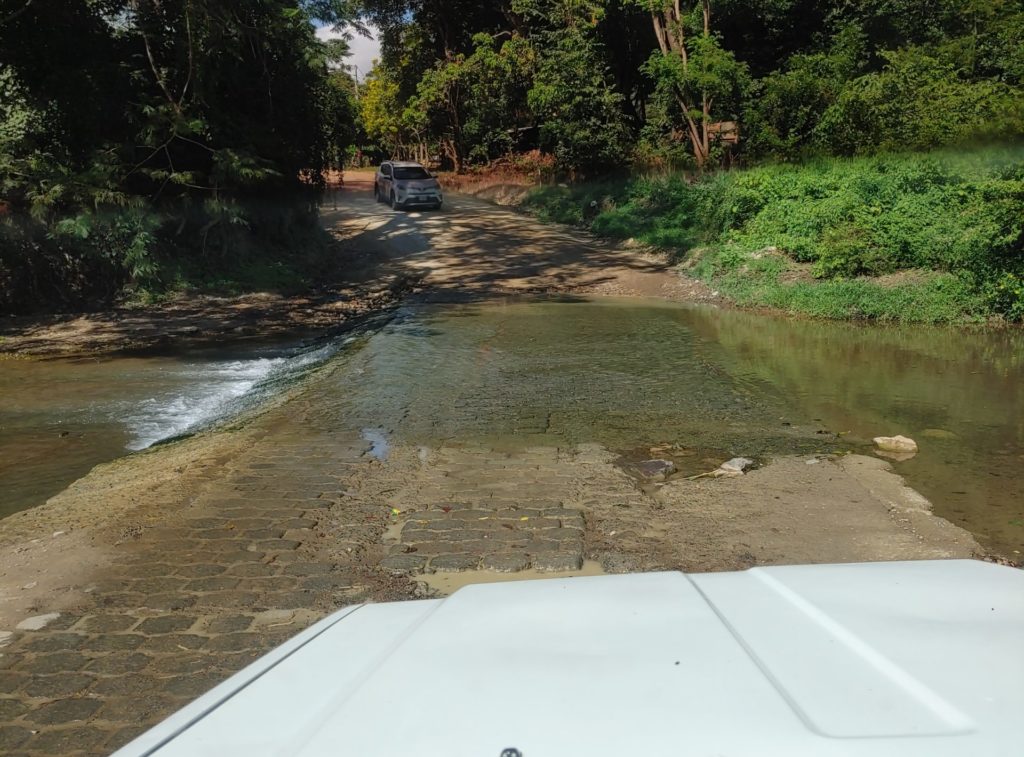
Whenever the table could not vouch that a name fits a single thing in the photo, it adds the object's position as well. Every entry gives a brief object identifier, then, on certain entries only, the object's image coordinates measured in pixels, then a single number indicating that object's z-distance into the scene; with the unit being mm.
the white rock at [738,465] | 6621
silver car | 28766
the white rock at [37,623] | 4318
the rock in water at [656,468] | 6616
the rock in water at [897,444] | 7254
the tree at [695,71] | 22156
